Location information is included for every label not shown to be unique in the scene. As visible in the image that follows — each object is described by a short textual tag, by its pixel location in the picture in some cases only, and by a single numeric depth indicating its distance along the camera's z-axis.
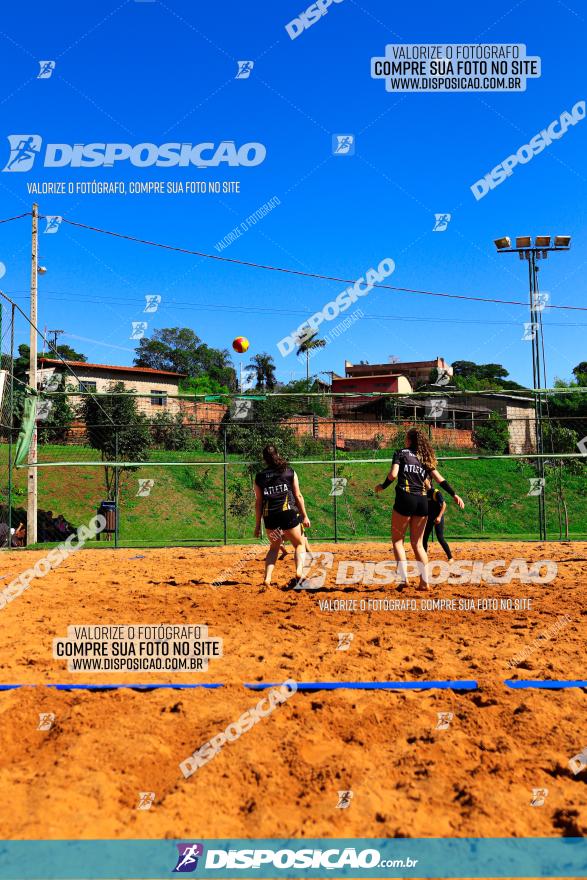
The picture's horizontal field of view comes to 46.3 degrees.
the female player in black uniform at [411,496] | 8.69
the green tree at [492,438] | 24.75
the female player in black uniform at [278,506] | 8.84
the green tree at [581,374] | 51.03
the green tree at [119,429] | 19.83
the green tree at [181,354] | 82.81
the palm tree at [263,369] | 68.34
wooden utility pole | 19.09
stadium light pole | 20.31
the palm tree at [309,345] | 59.76
